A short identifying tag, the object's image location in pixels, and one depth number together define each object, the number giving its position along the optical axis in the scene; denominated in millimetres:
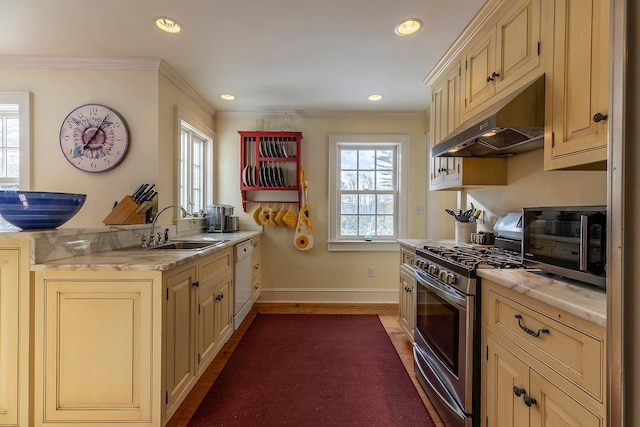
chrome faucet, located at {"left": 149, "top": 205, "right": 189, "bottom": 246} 2183
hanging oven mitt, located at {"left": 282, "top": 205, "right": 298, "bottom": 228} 3537
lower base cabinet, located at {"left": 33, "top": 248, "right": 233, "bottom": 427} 1428
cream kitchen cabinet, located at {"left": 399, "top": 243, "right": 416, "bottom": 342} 2389
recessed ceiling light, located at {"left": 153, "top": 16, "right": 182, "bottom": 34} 1889
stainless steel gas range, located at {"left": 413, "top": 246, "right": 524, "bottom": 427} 1405
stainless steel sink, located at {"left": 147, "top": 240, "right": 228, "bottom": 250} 2316
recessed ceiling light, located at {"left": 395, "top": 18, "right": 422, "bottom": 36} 1893
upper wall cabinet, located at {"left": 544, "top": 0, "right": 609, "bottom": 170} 1070
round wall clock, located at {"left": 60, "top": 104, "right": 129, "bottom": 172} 2410
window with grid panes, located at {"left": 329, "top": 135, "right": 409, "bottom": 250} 3725
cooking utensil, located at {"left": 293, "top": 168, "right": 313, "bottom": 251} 3564
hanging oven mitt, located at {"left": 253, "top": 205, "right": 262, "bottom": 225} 3580
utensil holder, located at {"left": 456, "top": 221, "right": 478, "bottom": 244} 2459
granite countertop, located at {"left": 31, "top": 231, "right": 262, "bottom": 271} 1411
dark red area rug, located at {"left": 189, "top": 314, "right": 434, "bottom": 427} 1681
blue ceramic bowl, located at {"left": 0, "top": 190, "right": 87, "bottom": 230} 1429
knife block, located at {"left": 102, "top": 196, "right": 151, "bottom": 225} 2209
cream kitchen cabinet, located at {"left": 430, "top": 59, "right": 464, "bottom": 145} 2174
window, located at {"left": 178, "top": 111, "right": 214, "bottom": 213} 3066
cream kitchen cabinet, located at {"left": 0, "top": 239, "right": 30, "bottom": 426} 1409
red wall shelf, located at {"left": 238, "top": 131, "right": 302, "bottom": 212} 3508
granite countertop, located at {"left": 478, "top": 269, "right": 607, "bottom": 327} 849
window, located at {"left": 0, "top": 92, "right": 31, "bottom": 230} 2404
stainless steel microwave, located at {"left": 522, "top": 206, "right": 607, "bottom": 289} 979
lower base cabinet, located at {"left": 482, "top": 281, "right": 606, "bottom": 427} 856
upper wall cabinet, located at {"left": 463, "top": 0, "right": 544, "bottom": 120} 1430
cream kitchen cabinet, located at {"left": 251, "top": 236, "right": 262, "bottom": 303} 3209
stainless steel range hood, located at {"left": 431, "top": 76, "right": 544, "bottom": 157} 1372
